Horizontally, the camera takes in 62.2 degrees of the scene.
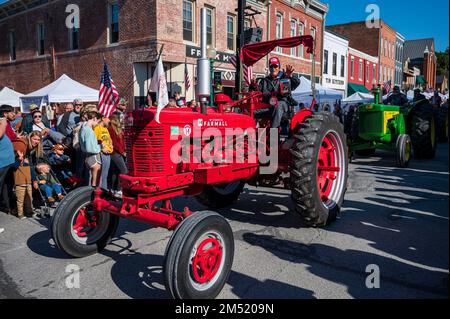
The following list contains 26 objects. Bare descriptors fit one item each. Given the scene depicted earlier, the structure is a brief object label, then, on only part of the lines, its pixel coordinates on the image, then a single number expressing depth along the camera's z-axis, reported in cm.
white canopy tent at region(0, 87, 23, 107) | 1617
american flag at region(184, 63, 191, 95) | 1213
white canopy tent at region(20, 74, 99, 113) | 1198
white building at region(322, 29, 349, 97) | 2648
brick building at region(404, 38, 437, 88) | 5138
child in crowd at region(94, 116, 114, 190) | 608
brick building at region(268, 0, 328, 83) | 2039
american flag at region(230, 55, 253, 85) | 816
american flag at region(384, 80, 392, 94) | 1573
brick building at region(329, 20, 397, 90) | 3594
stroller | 554
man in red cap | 484
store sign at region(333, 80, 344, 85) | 2818
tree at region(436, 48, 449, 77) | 5968
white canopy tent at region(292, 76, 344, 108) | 1580
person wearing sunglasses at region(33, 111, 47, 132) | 711
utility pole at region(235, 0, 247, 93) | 877
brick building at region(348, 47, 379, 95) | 3061
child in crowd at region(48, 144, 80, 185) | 670
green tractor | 936
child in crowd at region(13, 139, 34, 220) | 561
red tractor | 299
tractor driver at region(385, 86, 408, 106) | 1137
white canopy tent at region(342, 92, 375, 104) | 2090
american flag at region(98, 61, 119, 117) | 554
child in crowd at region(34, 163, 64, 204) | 591
